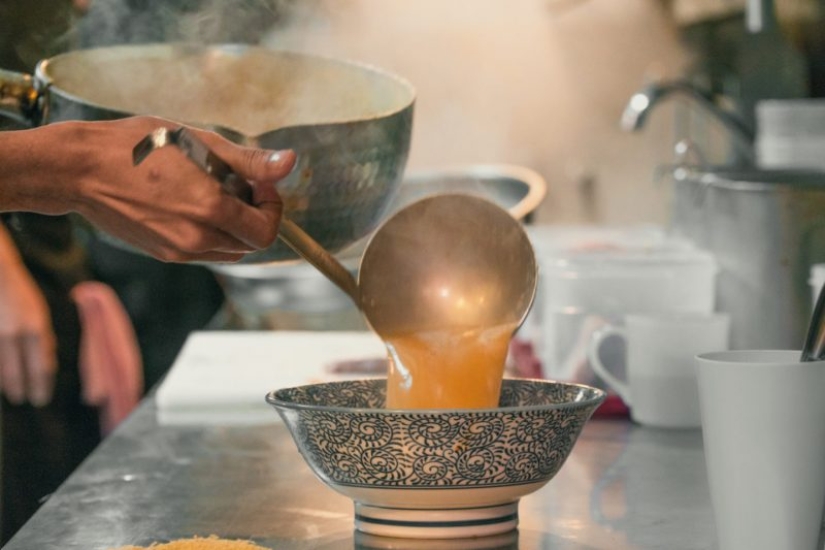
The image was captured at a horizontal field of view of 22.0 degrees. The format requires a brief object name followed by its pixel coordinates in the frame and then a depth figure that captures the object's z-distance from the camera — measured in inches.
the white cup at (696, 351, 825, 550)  48.1
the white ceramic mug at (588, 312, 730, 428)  67.0
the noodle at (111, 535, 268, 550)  51.1
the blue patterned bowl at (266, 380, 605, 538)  50.0
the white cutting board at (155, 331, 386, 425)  71.4
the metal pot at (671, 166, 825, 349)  70.1
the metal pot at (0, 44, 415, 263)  55.9
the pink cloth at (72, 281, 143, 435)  106.7
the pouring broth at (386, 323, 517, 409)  55.8
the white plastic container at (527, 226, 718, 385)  71.6
